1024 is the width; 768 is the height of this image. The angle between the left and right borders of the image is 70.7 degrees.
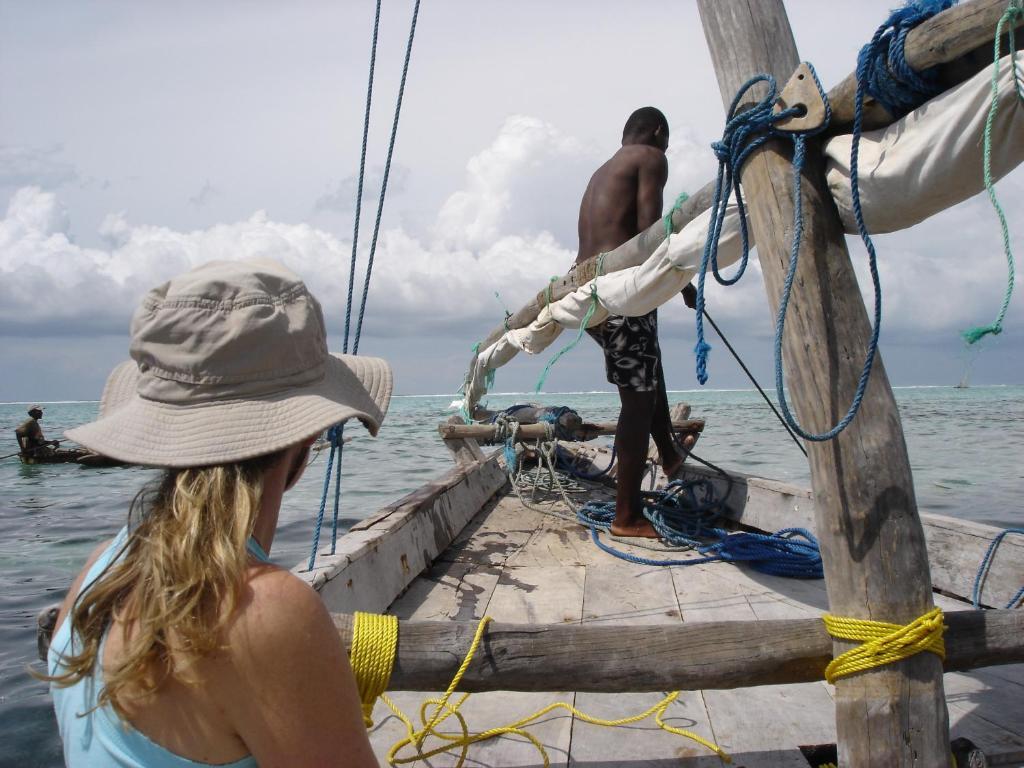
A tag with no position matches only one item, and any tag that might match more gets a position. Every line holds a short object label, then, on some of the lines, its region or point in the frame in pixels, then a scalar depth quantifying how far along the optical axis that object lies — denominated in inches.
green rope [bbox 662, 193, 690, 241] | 100.7
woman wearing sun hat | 31.0
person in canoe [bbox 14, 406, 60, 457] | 543.5
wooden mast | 60.0
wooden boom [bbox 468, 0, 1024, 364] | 52.7
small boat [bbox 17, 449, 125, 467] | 542.3
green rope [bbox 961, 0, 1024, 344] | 49.8
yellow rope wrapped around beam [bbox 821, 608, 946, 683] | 59.5
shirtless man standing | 152.7
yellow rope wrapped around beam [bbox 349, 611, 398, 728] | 58.7
